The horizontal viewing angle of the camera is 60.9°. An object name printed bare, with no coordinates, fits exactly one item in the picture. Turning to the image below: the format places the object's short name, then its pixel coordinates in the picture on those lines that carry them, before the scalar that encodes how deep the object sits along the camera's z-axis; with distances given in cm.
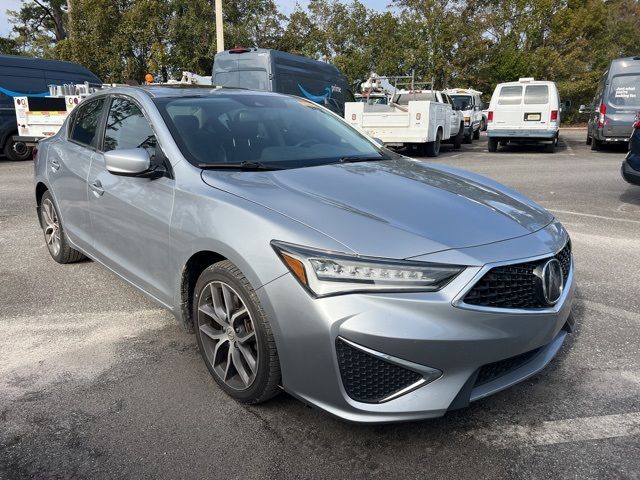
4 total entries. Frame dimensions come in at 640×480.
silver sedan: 217
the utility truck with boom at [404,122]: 1342
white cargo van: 1523
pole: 1877
